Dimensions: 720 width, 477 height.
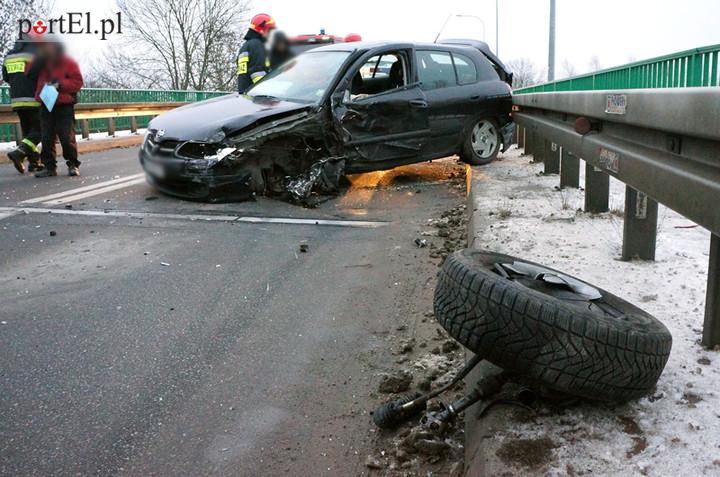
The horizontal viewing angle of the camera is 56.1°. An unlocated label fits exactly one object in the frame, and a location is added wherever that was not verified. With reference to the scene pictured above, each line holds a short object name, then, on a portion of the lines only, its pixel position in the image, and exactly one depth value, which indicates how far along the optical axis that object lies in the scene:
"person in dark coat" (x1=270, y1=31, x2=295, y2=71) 12.11
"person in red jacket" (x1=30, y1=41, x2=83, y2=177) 8.94
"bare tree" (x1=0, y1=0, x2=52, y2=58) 23.20
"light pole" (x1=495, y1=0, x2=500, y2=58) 41.00
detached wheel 2.04
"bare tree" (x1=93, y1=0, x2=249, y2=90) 39.59
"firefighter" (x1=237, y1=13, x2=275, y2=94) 11.42
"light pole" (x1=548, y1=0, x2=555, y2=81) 24.52
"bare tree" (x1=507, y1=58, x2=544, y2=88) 61.03
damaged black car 6.68
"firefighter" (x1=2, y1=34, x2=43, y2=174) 9.14
